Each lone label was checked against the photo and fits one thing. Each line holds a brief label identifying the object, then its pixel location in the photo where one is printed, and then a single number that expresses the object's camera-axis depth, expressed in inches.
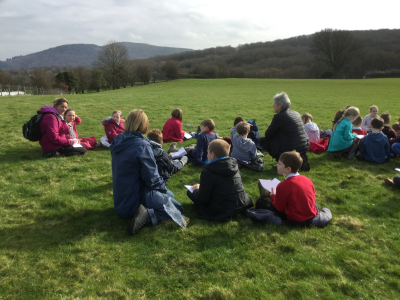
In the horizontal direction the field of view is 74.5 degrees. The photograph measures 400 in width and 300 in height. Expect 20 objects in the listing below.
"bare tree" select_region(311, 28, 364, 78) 3435.0
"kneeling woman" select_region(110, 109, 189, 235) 174.4
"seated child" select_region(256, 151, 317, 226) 172.2
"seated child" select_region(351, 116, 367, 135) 377.4
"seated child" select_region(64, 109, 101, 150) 330.3
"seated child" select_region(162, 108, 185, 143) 397.7
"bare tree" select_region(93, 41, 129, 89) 2842.0
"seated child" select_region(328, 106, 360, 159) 320.5
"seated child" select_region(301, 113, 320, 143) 364.8
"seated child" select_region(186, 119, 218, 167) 296.7
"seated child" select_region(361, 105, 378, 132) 448.0
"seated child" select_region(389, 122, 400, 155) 319.9
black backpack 296.2
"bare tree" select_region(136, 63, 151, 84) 3068.4
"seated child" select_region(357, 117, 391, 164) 312.3
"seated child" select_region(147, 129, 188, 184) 207.2
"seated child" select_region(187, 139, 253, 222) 180.7
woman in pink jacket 299.0
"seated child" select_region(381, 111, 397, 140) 357.7
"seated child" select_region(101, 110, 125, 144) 359.9
